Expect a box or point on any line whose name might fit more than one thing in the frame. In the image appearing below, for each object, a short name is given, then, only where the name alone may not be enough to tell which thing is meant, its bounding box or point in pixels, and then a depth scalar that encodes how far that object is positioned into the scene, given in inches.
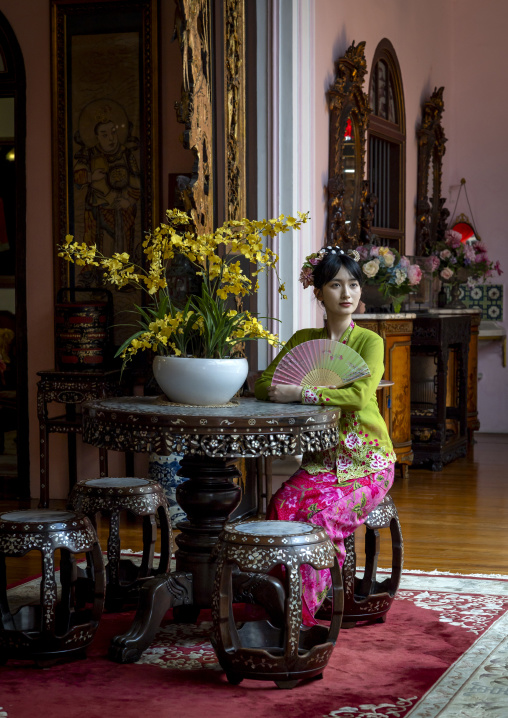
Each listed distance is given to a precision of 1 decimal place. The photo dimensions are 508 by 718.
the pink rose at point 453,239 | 543.6
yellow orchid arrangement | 226.0
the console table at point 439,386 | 470.7
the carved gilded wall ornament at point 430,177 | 568.3
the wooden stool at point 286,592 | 192.8
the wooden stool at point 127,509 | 242.9
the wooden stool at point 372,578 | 237.2
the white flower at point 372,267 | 441.2
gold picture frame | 380.1
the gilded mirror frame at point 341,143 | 415.5
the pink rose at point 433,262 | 529.8
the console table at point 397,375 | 428.1
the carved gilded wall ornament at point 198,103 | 314.4
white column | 367.5
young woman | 228.9
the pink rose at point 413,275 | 452.5
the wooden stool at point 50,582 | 205.6
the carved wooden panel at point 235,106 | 350.9
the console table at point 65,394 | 360.9
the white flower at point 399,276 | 446.6
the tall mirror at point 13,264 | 395.8
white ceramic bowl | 217.9
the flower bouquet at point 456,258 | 542.1
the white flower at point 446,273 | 541.1
